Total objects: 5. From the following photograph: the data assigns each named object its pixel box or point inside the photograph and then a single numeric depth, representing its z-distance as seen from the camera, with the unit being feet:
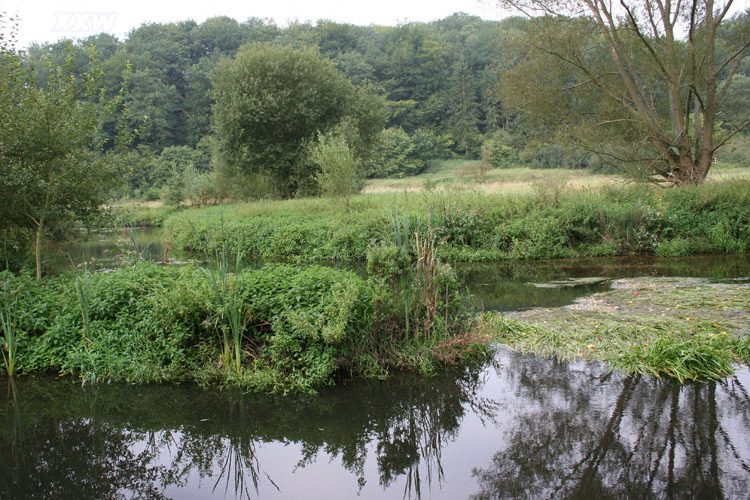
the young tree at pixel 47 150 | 24.77
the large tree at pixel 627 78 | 60.39
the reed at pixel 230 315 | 19.36
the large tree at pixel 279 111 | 100.94
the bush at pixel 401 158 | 209.36
